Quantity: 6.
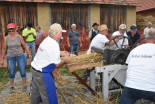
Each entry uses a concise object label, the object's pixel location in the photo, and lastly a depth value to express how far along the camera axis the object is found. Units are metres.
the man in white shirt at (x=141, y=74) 2.95
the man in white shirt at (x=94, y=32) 8.72
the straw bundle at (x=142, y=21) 16.91
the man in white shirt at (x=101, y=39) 5.34
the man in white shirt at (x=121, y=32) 5.99
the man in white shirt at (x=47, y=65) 3.29
